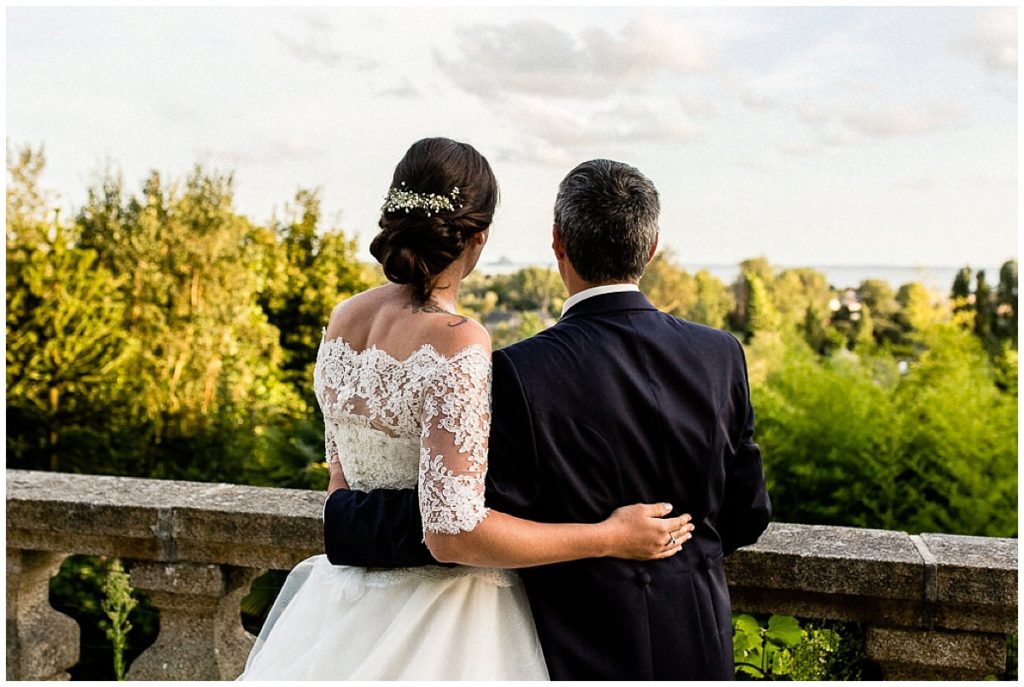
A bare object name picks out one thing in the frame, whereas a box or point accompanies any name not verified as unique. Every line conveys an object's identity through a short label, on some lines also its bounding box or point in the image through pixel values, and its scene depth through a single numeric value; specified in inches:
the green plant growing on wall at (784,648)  93.1
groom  66.5
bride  63.8
